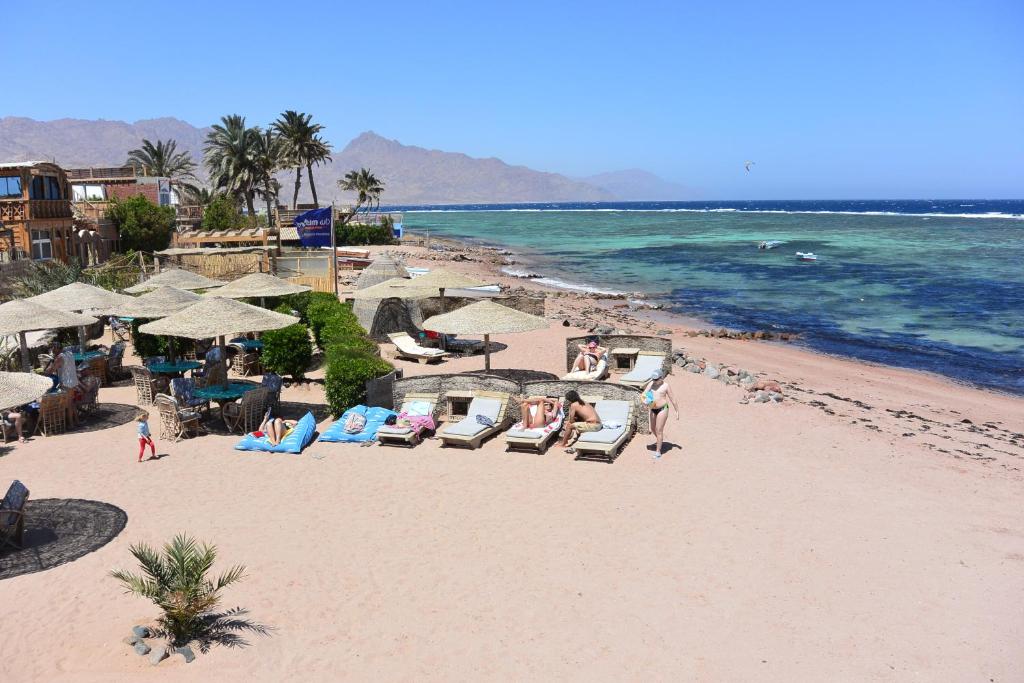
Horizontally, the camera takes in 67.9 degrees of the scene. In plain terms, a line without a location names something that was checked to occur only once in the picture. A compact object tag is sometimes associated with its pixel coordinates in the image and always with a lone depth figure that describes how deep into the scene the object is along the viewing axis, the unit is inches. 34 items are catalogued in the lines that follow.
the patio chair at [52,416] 437.1
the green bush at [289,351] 557.6
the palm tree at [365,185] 2623.0
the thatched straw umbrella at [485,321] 495.5
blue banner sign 806.5
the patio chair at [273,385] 473.7
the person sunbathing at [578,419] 424.2
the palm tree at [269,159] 2142.0
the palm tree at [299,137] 2204.7
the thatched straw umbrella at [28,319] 460.9
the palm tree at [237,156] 2091.5
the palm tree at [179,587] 231.6
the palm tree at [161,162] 2206.0
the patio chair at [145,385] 508.4
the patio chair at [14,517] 288.7
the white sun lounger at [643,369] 528.4
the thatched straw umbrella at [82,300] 550.3
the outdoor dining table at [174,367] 522.9
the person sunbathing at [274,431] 422.0
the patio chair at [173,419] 433.1
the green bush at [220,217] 1577.3
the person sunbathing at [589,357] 532.4
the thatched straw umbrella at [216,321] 437.4
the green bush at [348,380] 470.3
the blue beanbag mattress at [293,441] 414.6
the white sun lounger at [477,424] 422.0
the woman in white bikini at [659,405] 406.0
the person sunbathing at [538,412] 429.4
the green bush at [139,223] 1322.6
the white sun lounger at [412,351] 640.4
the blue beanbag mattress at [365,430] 433.1
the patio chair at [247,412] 449.4
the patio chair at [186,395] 458.3
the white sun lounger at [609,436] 397.7
